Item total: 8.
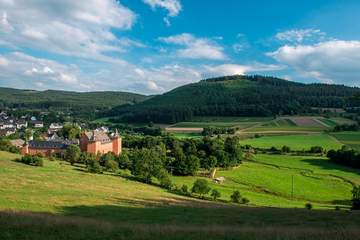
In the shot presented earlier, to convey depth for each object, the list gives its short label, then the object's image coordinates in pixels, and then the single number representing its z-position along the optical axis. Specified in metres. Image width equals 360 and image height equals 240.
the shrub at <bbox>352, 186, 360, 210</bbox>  54.26
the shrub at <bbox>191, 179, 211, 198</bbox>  61.81
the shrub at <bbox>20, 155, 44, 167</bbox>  68.00
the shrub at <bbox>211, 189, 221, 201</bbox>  59.94
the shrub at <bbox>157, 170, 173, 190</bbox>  67.88
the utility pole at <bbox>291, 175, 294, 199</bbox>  70.23
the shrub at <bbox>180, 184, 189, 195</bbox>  64.28
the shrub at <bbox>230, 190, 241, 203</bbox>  58.25
